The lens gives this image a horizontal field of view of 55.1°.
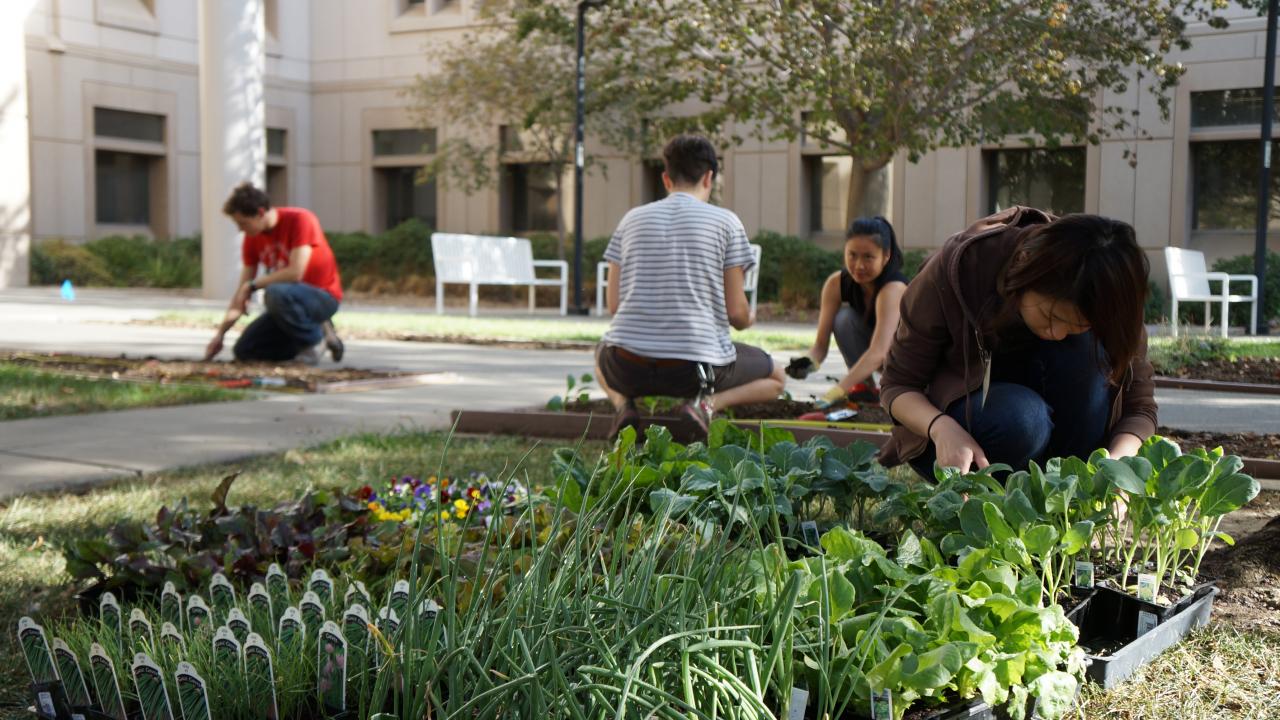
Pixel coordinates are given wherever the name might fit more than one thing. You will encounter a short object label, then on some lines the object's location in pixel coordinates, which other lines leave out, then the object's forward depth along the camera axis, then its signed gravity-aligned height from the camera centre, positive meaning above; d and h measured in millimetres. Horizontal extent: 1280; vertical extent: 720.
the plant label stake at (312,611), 2316 -652
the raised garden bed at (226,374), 8078 -715
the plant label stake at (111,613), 2560 -764
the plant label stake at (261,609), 2381 -689
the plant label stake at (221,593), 2701 -728
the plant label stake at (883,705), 1849 -646
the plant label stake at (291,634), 2159 -655
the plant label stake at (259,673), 2012 -665
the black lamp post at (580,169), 17922 +1584
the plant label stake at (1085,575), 2576 -620
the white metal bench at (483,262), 17066 +159
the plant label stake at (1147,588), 2580 -648
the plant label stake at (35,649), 2328 -728
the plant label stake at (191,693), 1902 -663
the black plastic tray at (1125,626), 2449 -722
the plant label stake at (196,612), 2441 -685
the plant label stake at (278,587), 2660 -708
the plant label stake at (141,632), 2289 -730
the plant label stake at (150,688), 1951 -672
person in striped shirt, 5309 -74
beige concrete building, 18734 +2228
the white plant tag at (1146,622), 2514 -702
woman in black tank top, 5898 -146
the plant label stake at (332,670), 1966 -643
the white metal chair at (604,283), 15688 -95
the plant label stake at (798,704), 1776 -620
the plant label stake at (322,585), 2604 -673
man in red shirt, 8828 -84
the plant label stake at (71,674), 2135 -711
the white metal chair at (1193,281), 12031 -16
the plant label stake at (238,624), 2215 -671
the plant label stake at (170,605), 2629 -733
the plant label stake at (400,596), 2270 -618
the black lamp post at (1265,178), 13289 +1139
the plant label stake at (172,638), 2186 -680
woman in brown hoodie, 2895 -229
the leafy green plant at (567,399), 6144 -656
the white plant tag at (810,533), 2656 -559
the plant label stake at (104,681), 2066 -704
